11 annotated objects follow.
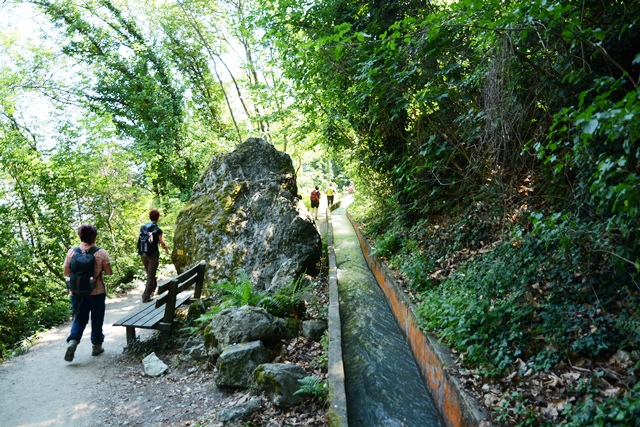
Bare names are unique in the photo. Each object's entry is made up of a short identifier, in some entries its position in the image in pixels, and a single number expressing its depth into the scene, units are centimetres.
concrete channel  352
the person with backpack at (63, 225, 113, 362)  605
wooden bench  636
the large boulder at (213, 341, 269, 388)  499
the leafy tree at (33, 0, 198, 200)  1931
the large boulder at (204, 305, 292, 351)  562
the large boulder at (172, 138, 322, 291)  930
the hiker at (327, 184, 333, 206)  2872
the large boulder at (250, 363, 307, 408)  439
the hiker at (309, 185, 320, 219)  2438
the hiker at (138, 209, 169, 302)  867
